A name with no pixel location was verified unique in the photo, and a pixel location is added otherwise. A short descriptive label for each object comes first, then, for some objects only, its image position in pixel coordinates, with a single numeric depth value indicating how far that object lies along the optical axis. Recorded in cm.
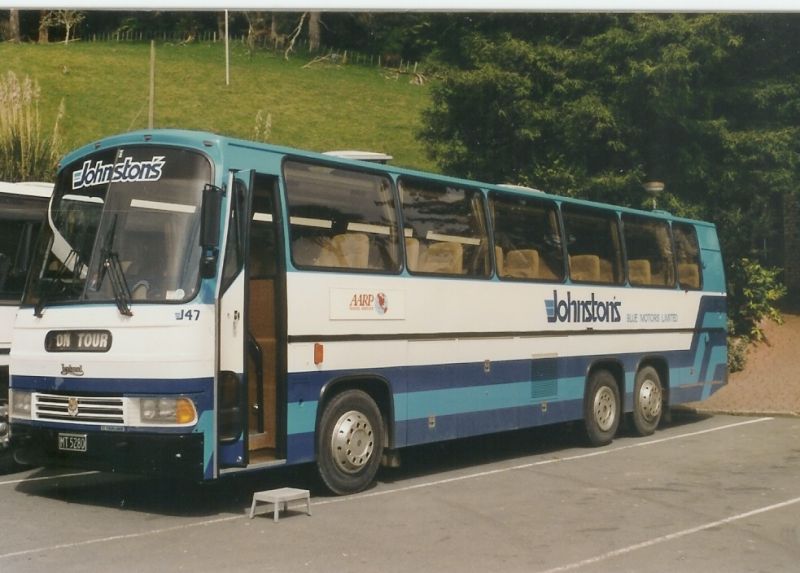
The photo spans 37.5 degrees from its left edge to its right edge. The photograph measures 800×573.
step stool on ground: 937
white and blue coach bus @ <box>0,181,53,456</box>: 1159
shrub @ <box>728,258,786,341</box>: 2370
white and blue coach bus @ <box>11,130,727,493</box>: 938
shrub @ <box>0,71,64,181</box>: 1986
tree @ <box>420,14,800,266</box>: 2080
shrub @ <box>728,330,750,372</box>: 2242
